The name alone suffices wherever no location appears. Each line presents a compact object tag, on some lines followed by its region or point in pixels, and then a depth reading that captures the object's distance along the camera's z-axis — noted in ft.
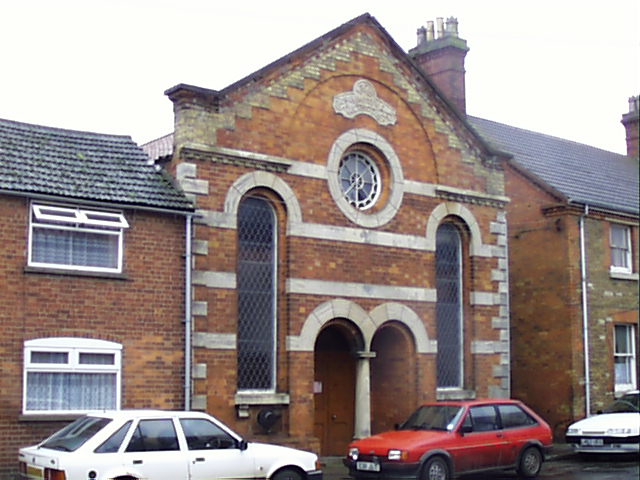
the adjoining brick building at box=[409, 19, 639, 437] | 82.58
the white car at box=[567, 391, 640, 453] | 66.85
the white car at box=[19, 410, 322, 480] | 39.32
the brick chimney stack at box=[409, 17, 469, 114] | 86.43
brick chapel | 58.13
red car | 51.93
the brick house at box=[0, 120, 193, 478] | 50.31
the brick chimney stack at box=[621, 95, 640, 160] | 110.83
